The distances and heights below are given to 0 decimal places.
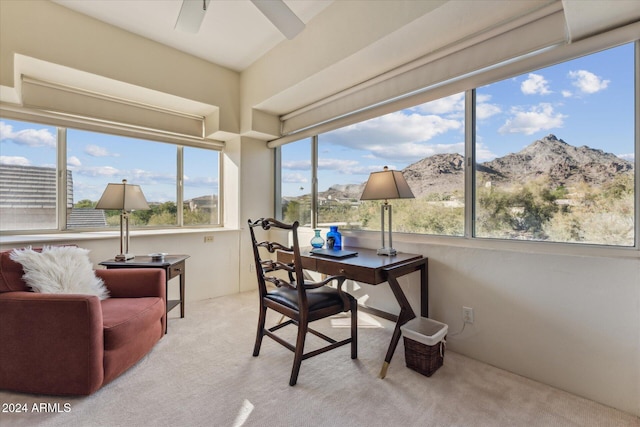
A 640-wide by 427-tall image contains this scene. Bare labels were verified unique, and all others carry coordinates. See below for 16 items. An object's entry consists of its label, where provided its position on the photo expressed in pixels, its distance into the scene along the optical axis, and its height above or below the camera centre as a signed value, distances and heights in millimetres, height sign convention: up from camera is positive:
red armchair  1680 -763
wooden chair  1824 -606
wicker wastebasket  1902 -890
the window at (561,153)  1688 +399
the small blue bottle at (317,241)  2844 -276
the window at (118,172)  3049 +469
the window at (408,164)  2395 +481
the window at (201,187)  3832 +362
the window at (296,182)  3746 +422
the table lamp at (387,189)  2324 +204
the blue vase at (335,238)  2783 -239
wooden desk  1967 -412
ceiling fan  1702 +1222
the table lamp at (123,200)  2641 +119
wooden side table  2615 -472
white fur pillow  1895 -408
